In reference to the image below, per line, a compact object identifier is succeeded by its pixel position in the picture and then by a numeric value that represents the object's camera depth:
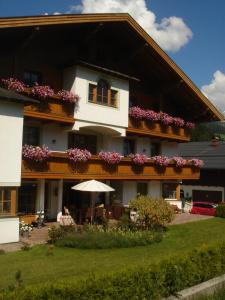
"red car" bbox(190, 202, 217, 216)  28.61
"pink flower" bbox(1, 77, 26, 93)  19.36
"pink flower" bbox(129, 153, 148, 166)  25.45
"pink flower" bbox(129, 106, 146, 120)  26.11
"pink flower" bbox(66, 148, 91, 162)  21.61
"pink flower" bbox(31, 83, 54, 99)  20.39
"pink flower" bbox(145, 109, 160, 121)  26.89
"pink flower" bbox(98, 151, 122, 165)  23.42
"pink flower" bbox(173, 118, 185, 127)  29.31
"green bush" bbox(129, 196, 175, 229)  19.33
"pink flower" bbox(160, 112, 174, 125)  28.09
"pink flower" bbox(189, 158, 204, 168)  30.69
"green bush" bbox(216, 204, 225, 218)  26.99
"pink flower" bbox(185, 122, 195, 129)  30.79
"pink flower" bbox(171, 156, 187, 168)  28.97
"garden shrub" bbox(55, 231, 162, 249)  15.77
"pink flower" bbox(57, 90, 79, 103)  21.72
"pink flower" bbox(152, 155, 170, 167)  27.27
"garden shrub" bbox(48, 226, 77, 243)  16.41
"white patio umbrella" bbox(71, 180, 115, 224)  20.27
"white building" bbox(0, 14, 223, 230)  20.97
